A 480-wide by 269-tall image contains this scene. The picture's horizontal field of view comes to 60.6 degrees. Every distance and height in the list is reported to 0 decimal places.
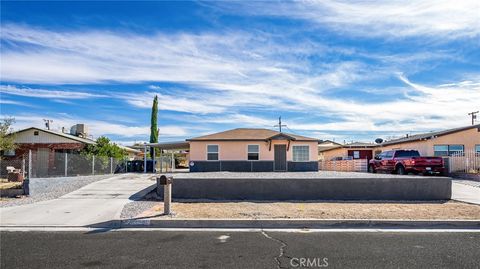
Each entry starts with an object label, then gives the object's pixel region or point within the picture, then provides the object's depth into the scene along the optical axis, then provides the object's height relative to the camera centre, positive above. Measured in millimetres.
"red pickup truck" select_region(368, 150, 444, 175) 23000 -403
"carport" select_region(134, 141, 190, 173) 30484 +962
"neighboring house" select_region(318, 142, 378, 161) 43716 +683
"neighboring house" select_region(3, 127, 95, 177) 32312 +1271
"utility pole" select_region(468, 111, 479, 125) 51994 +5076
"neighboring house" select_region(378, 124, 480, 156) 30341 +1092
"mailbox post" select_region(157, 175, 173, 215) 10680 -979
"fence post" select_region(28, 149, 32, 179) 15508 -285
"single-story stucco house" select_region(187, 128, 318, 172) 27766 +203
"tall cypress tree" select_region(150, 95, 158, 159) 45062 +3692
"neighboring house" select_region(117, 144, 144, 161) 52406 +634
